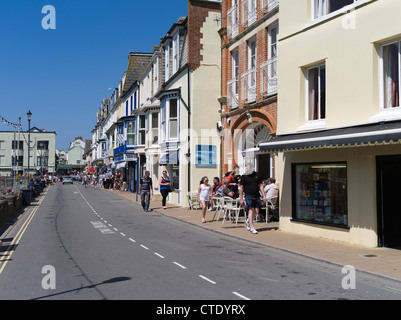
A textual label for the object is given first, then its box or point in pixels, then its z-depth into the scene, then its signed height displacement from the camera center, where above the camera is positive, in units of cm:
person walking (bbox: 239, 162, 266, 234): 1218 -39
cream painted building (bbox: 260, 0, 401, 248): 941 +145
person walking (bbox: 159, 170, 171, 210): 2041 -47
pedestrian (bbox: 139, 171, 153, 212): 1942 -63
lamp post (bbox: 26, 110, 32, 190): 3572 +528
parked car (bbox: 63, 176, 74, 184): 6625 -59
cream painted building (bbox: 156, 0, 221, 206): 2012 +395
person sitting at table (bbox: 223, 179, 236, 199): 1525 -56
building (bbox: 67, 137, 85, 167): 13138 +704
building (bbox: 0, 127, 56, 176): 8094 +507
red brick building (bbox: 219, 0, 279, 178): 1474 +377
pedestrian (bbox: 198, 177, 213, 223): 1525 -60
